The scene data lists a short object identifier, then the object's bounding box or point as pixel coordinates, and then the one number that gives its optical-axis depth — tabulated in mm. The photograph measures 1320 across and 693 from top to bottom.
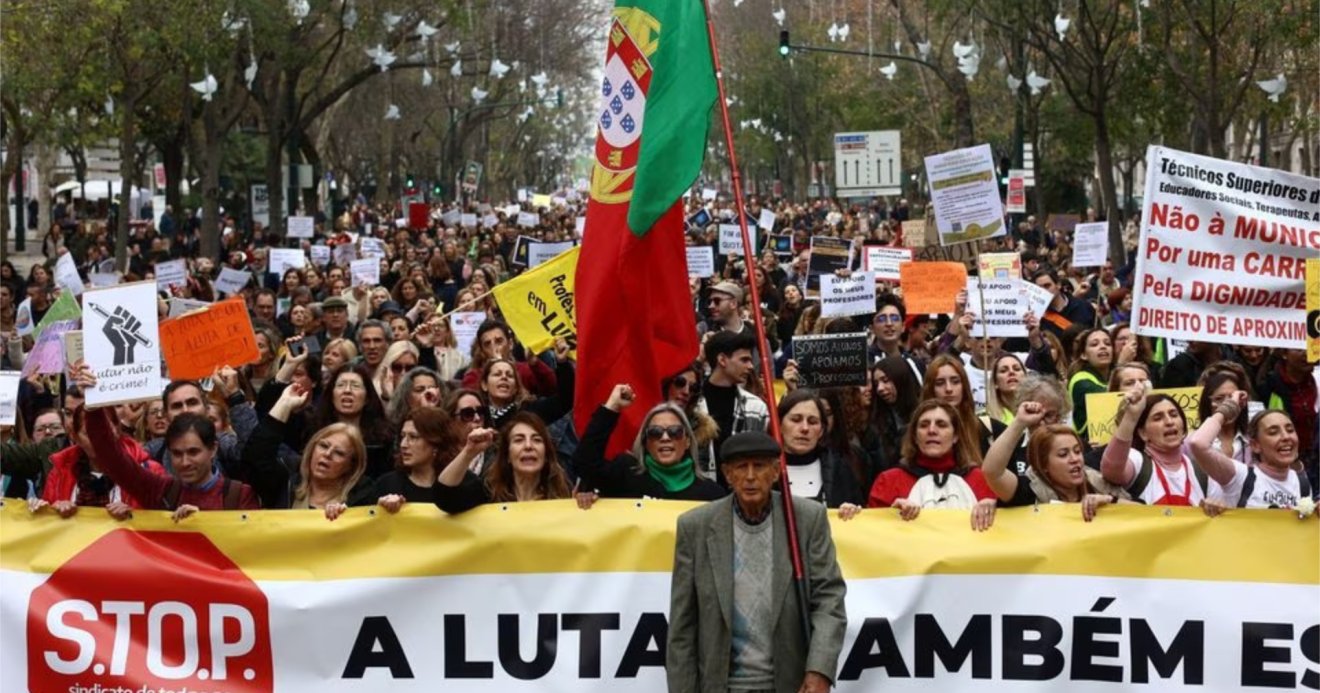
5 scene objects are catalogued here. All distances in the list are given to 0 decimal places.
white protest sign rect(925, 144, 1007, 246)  13508
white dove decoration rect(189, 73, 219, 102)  31016
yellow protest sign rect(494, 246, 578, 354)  11930
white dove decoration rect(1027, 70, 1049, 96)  31908
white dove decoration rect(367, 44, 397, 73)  34281
